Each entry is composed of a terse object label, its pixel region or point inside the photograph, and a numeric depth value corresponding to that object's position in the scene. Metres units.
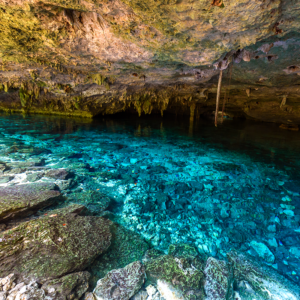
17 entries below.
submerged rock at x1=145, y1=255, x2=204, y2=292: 2.37
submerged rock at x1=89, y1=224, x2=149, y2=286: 2.54
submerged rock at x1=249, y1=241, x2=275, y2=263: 2.86
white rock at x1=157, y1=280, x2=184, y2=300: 2.21
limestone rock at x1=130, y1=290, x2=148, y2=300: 2.18
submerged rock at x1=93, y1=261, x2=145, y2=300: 2.14
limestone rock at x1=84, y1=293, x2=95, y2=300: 2.10
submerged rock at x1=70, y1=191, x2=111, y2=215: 3.88
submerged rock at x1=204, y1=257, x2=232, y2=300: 2.25
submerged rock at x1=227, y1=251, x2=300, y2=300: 2.27
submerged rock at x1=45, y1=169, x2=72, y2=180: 5.18
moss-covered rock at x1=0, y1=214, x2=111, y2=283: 2.29
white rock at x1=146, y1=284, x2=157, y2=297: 2.26
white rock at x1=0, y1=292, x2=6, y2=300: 1.89
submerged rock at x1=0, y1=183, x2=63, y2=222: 3.21
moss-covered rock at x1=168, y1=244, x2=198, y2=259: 2.85
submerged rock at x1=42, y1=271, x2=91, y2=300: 2.03
